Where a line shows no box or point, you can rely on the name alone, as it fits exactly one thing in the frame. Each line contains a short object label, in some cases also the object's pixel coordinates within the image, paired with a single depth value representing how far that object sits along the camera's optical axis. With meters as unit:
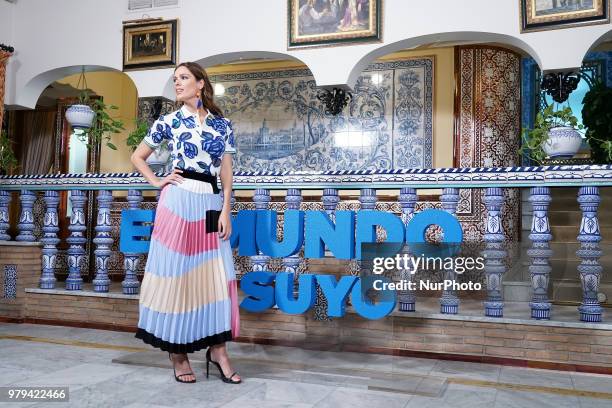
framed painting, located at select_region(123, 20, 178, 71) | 5.93
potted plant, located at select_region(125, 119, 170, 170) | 6.41
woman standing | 3.61
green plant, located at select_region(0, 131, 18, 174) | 6.86
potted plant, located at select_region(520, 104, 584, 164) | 4.85
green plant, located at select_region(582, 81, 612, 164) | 8.21
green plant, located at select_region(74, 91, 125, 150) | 6.98
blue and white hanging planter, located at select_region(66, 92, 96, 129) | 6.82
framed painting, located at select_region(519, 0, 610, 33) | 4.66
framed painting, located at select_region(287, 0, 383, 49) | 5.27
